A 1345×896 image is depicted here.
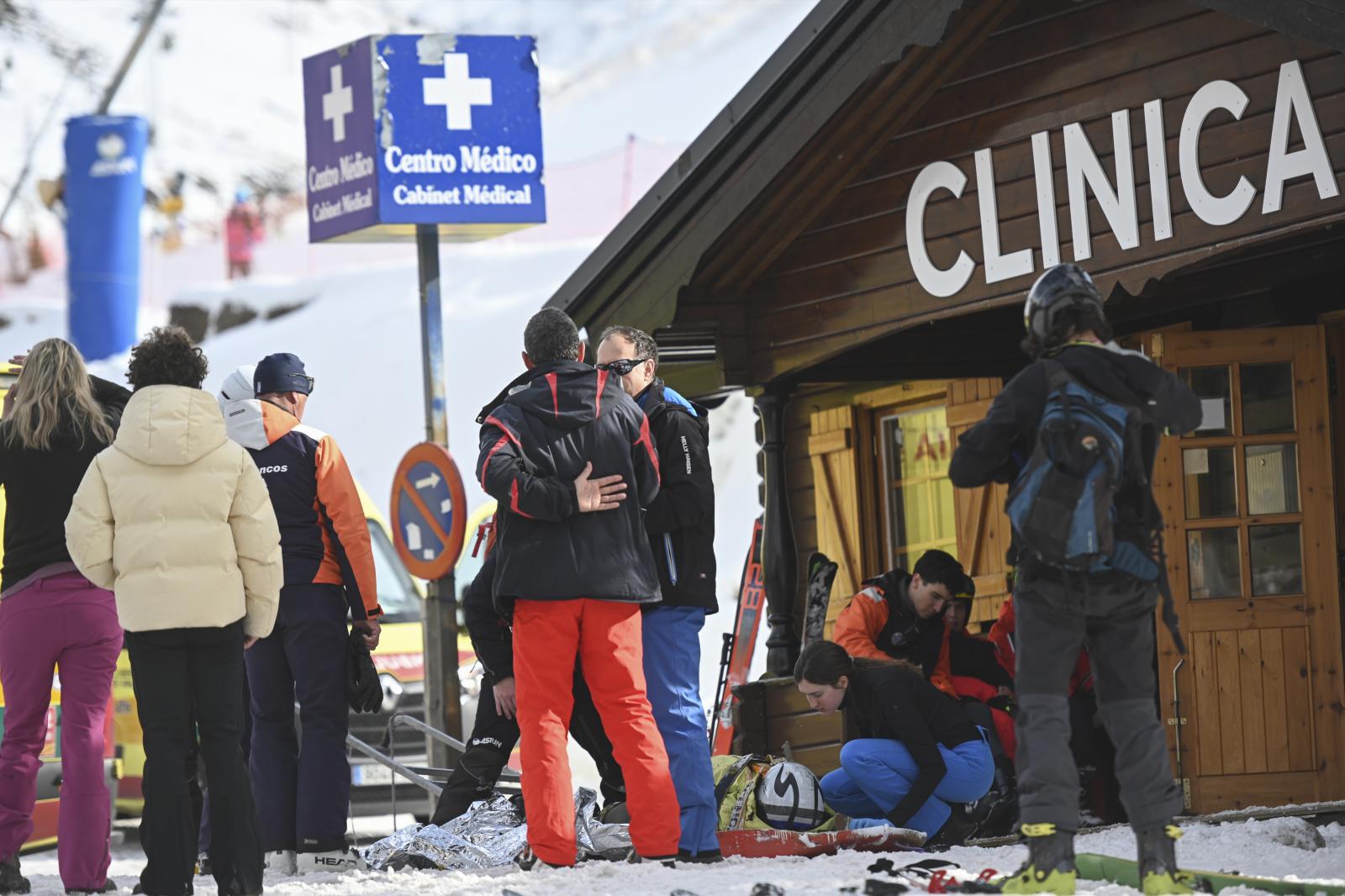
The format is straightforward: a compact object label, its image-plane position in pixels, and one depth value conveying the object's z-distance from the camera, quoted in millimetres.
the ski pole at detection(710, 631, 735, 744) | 22812
